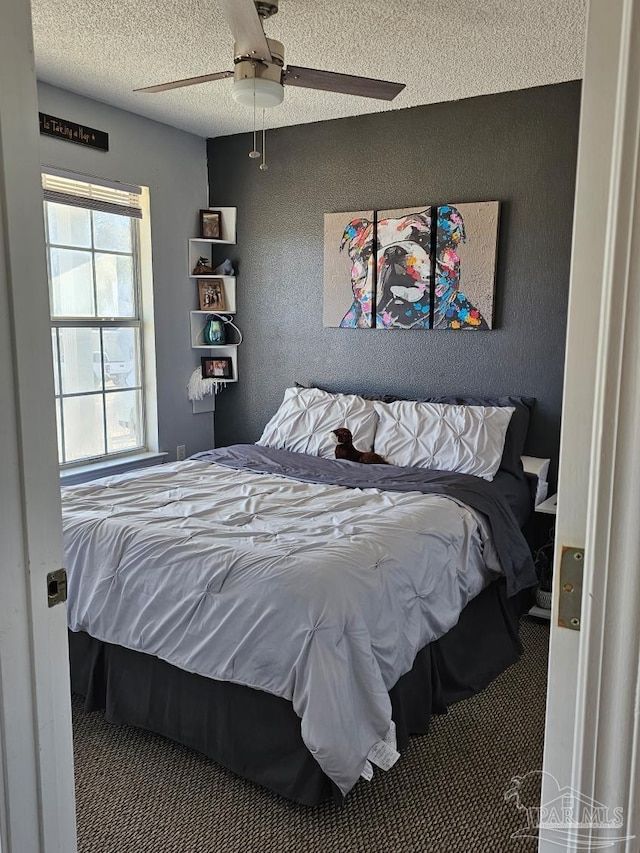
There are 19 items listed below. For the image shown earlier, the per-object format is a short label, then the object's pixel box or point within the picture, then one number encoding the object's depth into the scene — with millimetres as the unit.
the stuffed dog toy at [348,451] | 3586
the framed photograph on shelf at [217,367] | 4668
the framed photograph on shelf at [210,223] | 4539
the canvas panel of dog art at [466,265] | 3727
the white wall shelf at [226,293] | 4555
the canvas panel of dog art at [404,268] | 3904
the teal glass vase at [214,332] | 4641
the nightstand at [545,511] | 3260
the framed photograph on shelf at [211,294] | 4602
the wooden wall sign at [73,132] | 3555
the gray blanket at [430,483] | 2955
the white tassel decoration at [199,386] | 4621
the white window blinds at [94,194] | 3661
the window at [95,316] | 3830
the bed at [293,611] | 2014
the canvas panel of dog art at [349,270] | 4105
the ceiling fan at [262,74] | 2188
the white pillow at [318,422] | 3787
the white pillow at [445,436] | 3379
